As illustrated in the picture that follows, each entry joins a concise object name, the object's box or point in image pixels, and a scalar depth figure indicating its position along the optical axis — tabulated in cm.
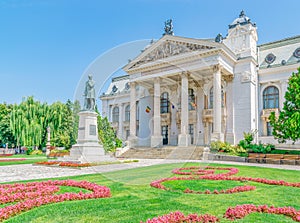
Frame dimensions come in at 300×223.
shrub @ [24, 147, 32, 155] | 4109
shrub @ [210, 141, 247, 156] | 2305
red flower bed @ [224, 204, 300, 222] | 516
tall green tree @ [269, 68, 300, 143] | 2086
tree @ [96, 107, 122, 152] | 2869
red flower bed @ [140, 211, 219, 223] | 480
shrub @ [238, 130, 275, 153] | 2220
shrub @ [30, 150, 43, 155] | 4053
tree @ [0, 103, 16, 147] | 5050
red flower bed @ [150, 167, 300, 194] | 776
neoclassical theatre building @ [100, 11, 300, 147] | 3069
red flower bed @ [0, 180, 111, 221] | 575
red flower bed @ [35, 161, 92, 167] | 1671
